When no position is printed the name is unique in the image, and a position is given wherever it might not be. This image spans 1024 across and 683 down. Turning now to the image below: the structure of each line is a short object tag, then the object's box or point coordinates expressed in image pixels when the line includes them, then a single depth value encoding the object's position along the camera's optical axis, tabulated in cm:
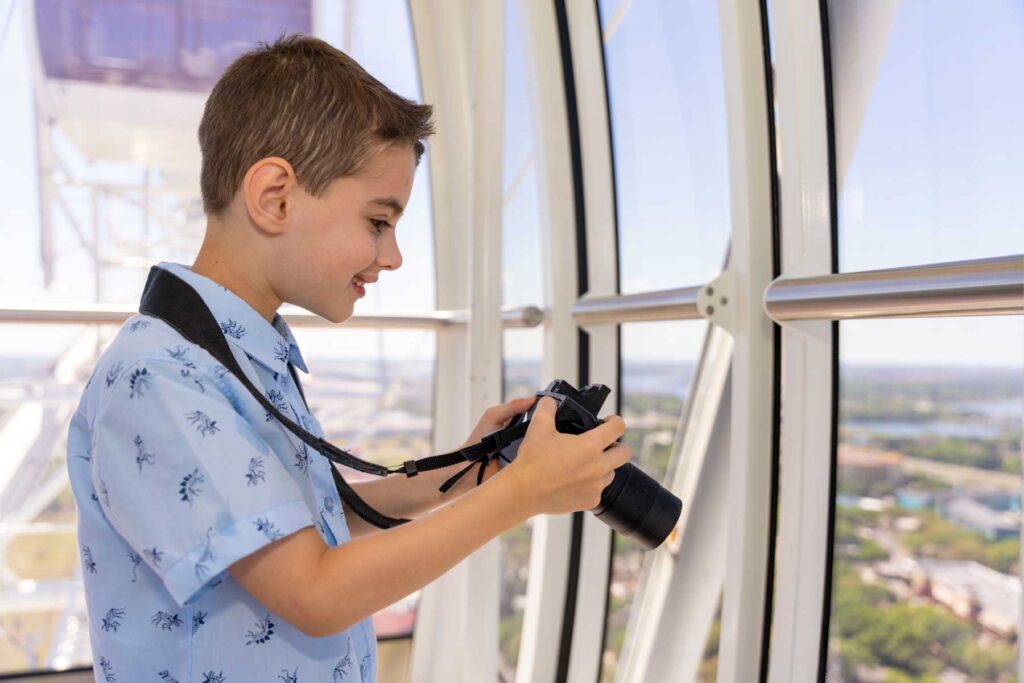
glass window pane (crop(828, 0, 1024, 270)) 127
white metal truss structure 148
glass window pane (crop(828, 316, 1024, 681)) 132
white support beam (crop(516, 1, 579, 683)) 238
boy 82
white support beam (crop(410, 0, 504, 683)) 302
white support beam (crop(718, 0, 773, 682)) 158
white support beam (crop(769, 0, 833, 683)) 146
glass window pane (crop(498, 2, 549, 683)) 273
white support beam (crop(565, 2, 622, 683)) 236
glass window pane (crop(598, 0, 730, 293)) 199
